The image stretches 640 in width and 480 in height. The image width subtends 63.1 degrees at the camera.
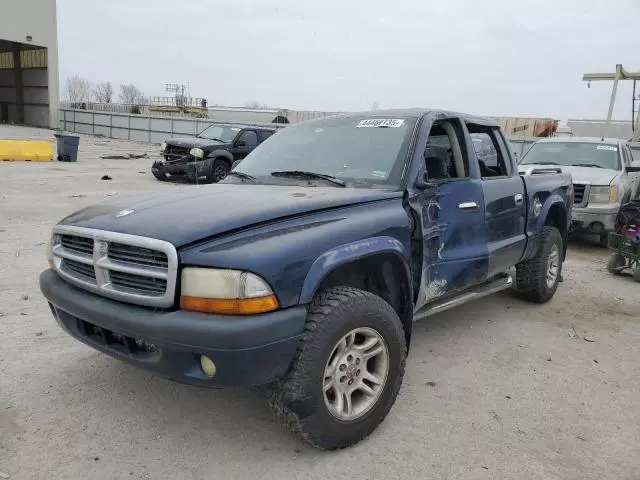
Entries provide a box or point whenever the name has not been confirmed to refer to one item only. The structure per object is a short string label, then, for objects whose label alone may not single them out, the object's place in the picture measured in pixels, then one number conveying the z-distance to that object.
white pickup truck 8.02
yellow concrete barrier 17.83
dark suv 13.45
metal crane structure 17.62
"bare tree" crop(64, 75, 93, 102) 89.57
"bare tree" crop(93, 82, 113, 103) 91.71
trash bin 18.34
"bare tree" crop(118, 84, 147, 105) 92.50
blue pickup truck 2.33
